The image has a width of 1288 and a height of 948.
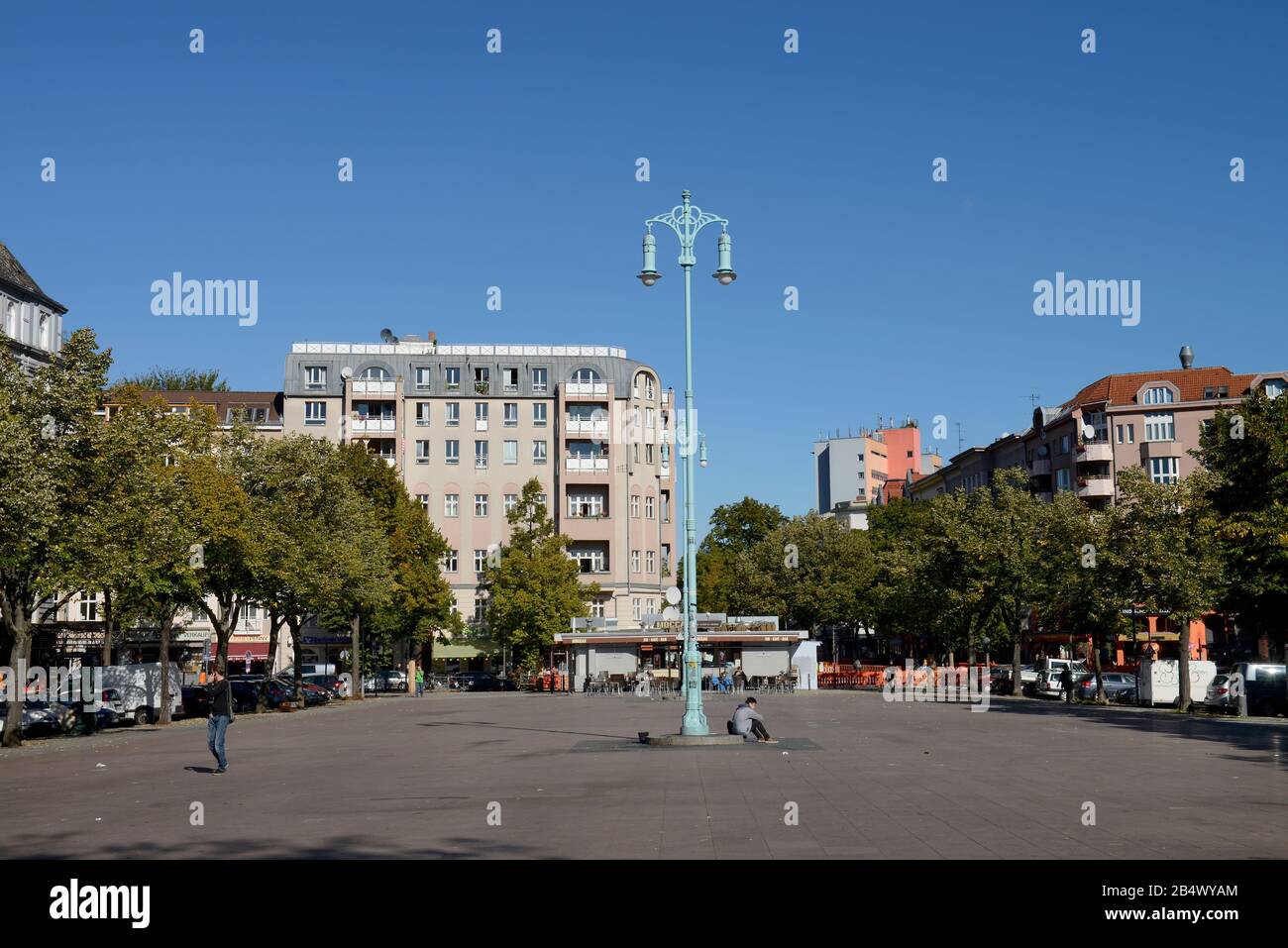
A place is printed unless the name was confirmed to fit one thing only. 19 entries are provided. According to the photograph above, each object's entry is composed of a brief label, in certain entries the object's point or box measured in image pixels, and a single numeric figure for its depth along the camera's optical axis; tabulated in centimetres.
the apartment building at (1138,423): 8800
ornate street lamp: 3006
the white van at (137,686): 4525
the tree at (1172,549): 4644
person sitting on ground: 2997
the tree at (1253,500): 3909
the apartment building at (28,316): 5519
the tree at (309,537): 5156
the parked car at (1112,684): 5950
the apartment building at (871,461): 17438
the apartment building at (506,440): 9256
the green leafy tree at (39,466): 3288
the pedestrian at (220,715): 2422
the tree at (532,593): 7994
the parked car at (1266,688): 4200
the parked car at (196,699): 5169
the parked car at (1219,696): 4414
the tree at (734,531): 11381
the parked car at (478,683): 8419
